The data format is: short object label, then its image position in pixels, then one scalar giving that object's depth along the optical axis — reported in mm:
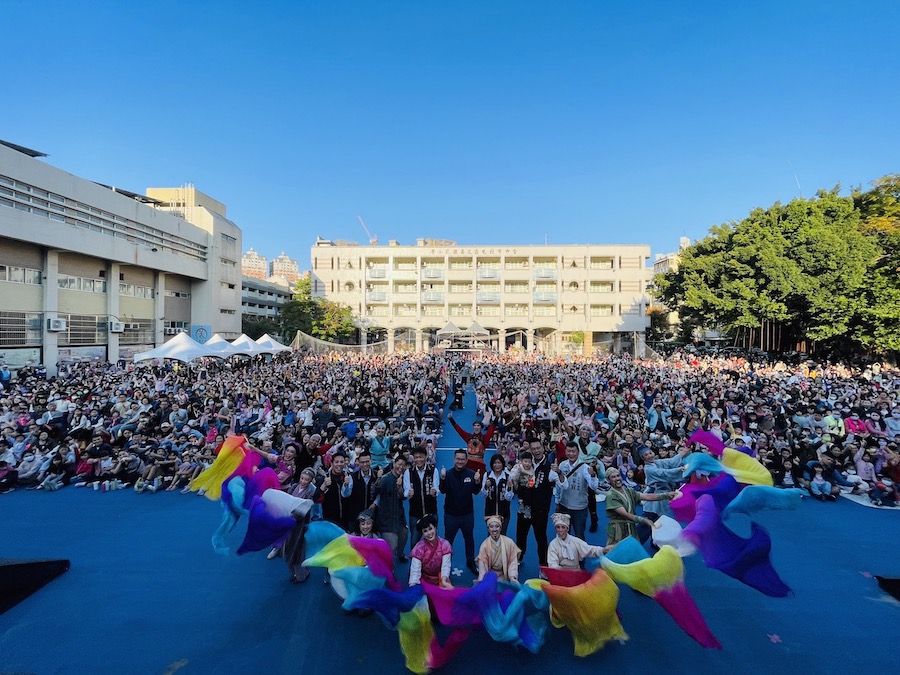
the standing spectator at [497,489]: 4633
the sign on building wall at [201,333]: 28984
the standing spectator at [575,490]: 4633
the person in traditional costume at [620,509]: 4242
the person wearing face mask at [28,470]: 7406
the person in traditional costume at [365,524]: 3885
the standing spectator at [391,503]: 4430
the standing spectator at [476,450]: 5180
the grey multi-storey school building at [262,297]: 44906
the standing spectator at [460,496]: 4508
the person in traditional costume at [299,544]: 4535
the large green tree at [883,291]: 18266
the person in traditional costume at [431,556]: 3590
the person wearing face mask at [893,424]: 8690
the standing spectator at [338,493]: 4605
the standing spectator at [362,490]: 4625
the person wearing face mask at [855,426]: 8479
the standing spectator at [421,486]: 4617
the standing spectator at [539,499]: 4523
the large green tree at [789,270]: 19781
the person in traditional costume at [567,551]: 3602
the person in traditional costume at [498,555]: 3541
